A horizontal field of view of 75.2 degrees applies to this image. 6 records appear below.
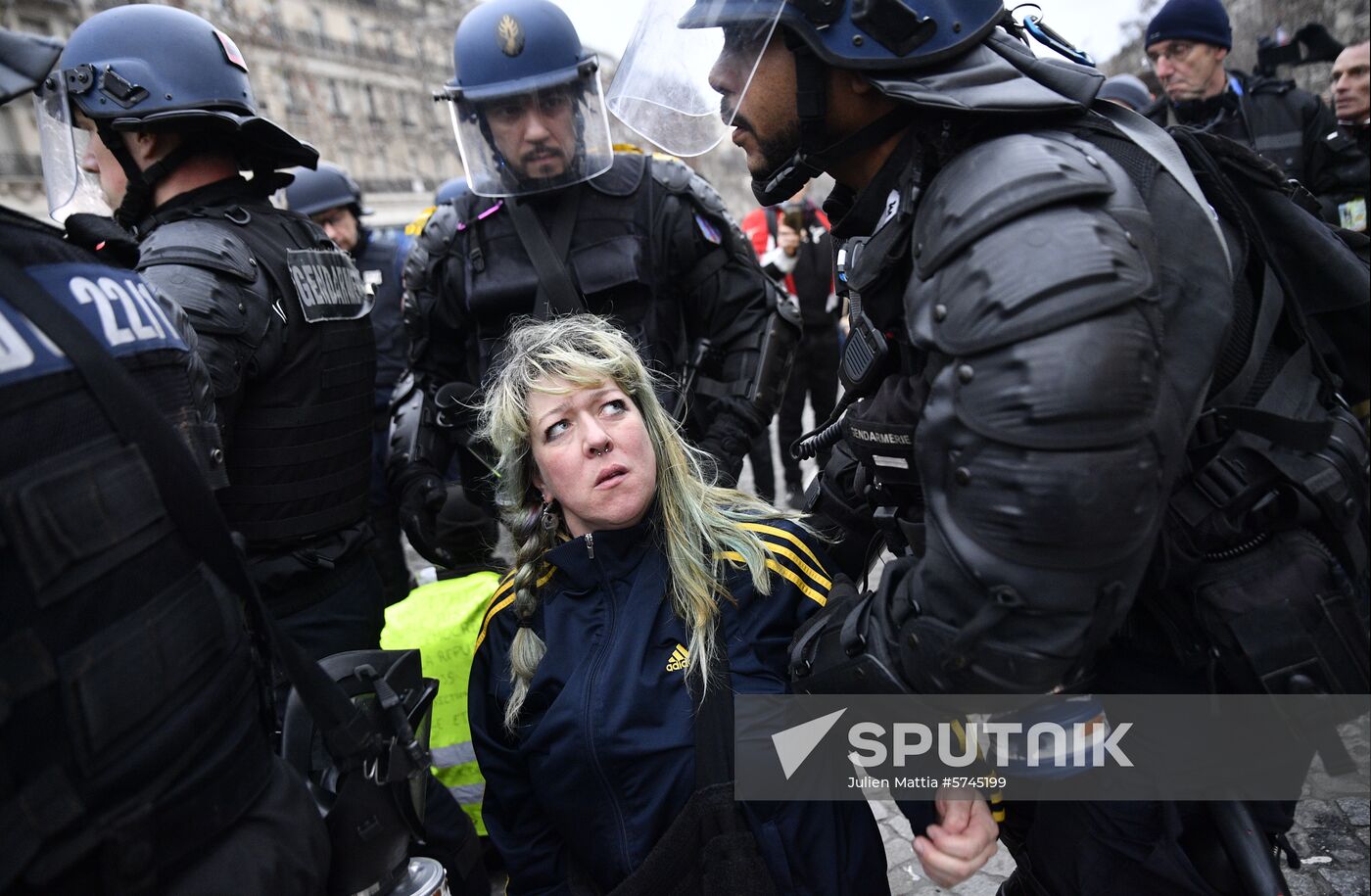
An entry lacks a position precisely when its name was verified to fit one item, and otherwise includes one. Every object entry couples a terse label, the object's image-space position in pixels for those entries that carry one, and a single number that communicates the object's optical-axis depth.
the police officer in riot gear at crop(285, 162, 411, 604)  4.00
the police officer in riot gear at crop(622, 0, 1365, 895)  1.10
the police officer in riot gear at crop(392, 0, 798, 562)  2.96
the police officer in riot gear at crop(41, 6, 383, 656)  2.11
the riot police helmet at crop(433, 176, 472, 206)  6.15
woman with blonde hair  1.65
